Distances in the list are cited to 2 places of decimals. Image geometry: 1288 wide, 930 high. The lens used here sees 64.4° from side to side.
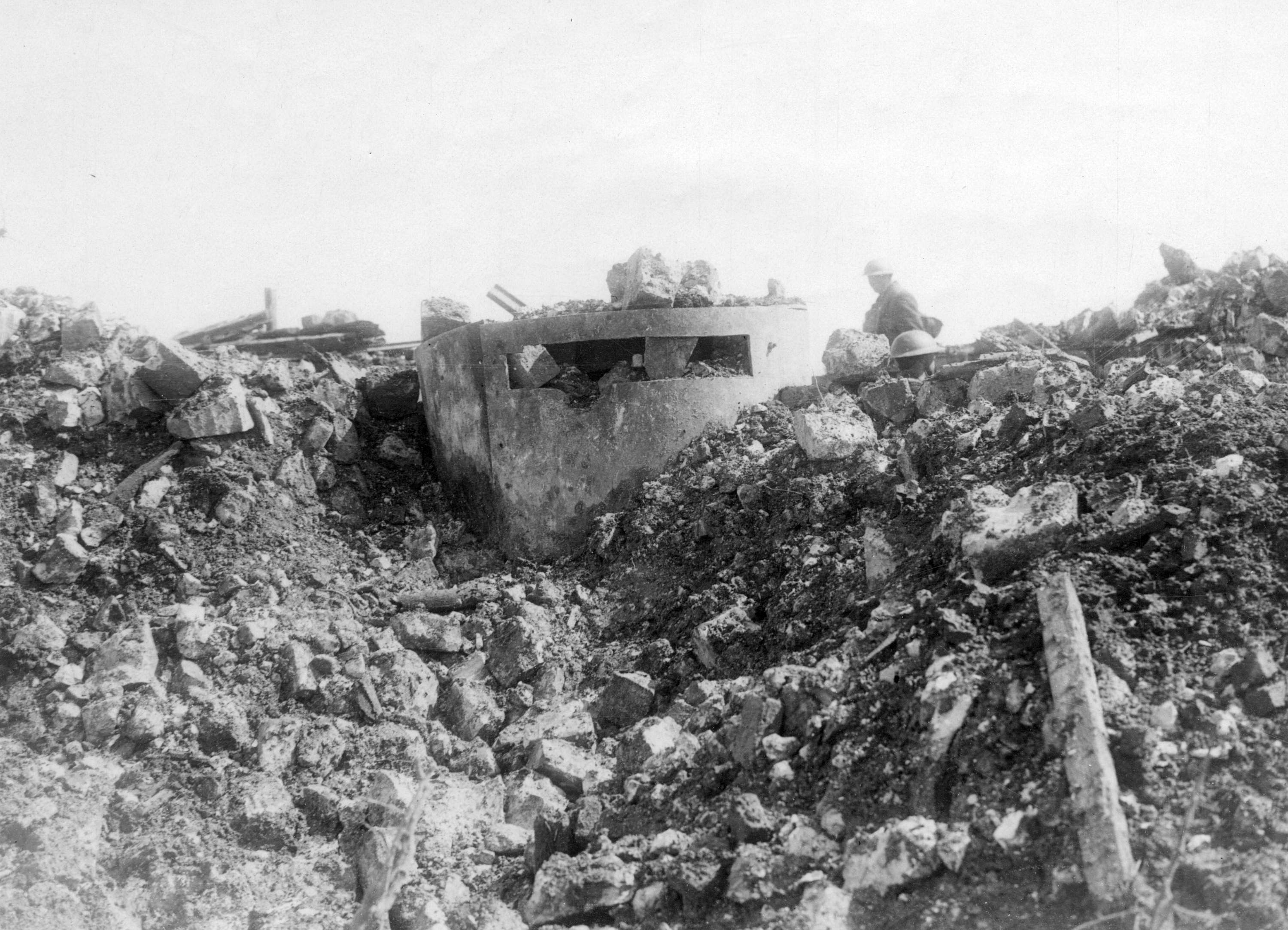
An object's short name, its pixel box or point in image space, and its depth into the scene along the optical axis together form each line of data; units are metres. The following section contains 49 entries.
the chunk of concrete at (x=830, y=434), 5.76
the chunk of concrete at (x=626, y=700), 5.00
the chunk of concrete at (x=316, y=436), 6.97
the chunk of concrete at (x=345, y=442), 7.11
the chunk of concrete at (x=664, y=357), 6.52
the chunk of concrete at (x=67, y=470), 6.32
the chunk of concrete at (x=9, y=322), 7.02
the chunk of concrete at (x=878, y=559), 4.77
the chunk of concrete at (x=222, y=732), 4.88
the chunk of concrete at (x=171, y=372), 6.70
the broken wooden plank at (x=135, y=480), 6.32
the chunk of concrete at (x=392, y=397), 7.59
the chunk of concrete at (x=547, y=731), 4.85
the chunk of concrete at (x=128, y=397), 6.74
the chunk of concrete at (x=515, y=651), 5.42
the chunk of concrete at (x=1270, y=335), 6.11
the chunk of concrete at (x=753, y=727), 3.97
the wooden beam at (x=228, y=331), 8.71
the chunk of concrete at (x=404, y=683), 5.15
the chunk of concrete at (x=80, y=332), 6.99
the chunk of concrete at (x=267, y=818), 4.39
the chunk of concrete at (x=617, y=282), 6.86
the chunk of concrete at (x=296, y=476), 6.71
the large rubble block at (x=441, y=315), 7.43
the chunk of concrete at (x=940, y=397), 6.29
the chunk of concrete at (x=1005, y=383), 6.04
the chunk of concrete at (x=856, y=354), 6.99
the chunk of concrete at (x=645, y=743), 4.45
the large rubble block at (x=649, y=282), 6.49
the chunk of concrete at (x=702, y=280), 6.75
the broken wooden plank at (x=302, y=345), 8.07
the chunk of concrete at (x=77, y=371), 6.77
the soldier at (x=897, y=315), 8.16
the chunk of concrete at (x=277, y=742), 4.77
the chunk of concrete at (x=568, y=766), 4.50
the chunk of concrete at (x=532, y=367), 6.62
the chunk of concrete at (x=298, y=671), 5.19
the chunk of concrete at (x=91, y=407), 6.66
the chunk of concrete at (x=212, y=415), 6.62
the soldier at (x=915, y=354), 6.94
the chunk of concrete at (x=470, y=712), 5.12
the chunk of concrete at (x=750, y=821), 3.59
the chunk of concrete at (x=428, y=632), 5.61
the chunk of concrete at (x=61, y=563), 5.81
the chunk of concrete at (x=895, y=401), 6.38
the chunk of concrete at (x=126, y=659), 5.11
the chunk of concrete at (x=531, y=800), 4.36
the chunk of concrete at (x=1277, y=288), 6.32
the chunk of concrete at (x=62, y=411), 6.57
